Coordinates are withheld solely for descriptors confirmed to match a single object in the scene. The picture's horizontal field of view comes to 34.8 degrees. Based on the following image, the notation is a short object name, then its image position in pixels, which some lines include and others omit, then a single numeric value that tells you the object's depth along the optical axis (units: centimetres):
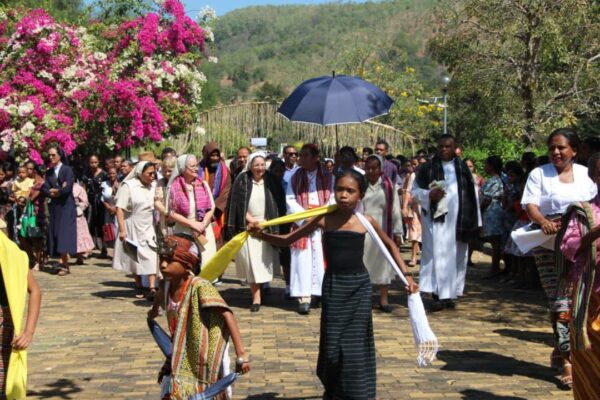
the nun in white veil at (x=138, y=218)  1284
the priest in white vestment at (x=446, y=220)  1153
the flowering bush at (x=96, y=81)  2038
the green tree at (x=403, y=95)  5676
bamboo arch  3422
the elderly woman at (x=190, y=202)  1141
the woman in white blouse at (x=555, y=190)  785
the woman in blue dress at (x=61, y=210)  1603
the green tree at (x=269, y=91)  9405
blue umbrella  1211
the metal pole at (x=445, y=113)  4303
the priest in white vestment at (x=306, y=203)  1152
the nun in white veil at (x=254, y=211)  1191
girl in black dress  654
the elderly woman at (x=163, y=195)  1199
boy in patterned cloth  553
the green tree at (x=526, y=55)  2275
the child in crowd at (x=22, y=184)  1680
